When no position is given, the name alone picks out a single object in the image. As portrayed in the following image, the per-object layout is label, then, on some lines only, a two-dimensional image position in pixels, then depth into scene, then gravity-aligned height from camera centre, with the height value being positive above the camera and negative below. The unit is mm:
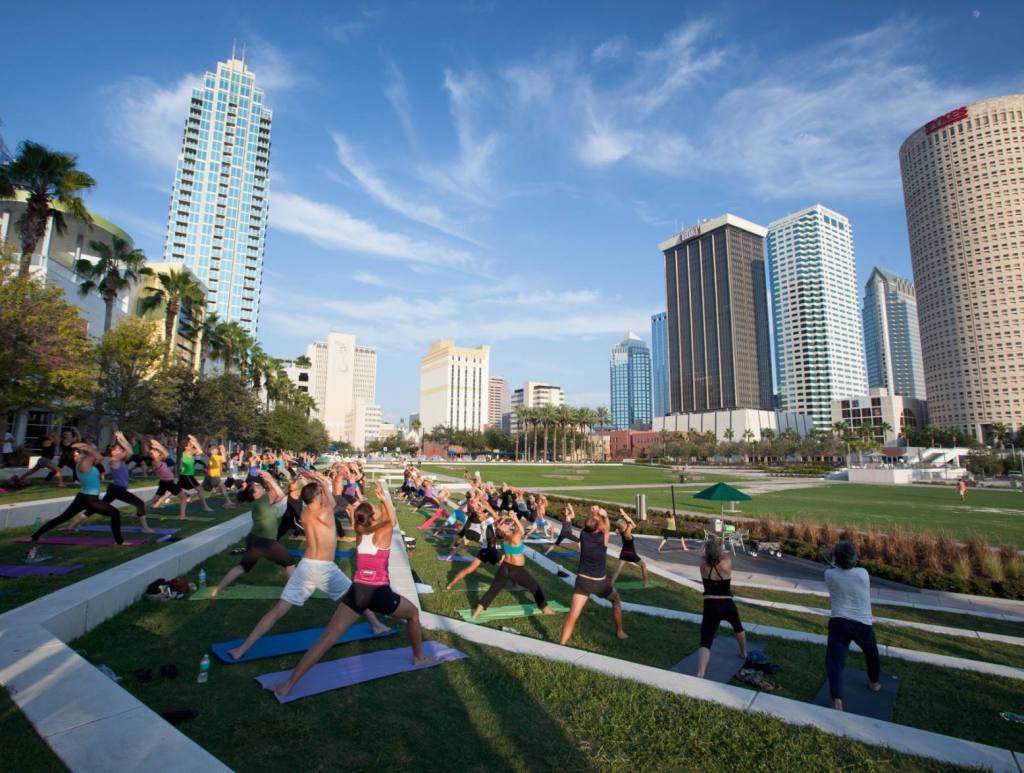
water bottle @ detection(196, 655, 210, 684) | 5094 -2156
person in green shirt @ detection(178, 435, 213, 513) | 14750 -610
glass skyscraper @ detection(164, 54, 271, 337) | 103625 +49482
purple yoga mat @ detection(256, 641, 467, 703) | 5105 -2333
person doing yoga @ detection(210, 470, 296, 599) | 7660 -1329
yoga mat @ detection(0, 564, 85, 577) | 8055 -1931
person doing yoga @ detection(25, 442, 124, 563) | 9680 -947
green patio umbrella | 17344 -1555
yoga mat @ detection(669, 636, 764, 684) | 6359 -2713
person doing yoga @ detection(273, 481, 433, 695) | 4918 -1421
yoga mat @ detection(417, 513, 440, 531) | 17562 -2595
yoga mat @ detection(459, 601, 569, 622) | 8368 -2690
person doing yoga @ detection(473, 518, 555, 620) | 8141 -1833
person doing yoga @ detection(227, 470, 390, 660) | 5691 -1346
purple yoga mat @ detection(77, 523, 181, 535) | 11885 -1908
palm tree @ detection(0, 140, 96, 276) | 21672 +10778
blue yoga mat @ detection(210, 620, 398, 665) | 5840 -2310
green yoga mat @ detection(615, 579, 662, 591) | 11535 -3026
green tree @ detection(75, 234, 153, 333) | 31250 +10461
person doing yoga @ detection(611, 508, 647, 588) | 11273 -2144
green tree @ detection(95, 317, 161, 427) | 27156 +3895
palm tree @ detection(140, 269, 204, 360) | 38031 +10855
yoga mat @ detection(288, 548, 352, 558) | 12403 -2520
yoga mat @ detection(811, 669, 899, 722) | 5465 -2696
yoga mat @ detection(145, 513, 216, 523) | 14236 -1956
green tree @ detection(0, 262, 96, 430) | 17719 +3394
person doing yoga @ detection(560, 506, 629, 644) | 7152 -1727
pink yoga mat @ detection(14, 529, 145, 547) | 10578 -1913
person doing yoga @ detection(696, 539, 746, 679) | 6293 -1736
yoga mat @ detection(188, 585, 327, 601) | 8273 -2346
